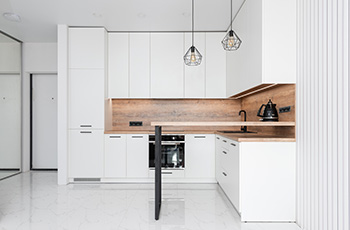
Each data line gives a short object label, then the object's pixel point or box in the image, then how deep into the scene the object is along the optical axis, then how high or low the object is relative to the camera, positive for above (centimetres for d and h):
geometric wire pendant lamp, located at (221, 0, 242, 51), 273 +71
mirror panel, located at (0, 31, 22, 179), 484 +11
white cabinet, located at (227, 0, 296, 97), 287 +76
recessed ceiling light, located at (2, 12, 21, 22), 397 +142
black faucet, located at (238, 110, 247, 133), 445 -23
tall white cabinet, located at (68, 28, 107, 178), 444 +2
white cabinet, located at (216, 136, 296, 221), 274 -68
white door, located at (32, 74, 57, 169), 555 -20
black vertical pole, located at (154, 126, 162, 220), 287 -51
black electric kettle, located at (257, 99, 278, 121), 328 +0
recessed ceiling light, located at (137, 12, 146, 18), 401 +144
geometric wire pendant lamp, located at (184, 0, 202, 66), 298 +60
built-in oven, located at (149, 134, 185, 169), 446 -61
